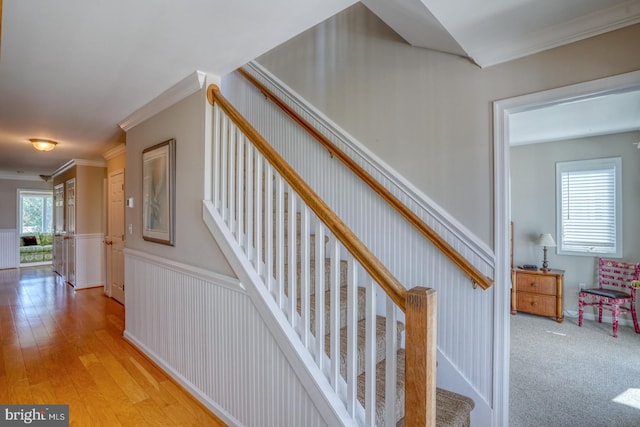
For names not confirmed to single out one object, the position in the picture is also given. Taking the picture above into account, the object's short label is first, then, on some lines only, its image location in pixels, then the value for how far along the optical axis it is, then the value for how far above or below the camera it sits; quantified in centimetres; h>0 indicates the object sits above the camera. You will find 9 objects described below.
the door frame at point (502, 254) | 176 -24
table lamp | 409 -42
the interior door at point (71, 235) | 548 -41
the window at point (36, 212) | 816 +2
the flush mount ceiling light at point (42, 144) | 380 +85
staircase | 102 -38
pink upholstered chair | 352 -96
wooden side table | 393 -106
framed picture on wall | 244 +17
